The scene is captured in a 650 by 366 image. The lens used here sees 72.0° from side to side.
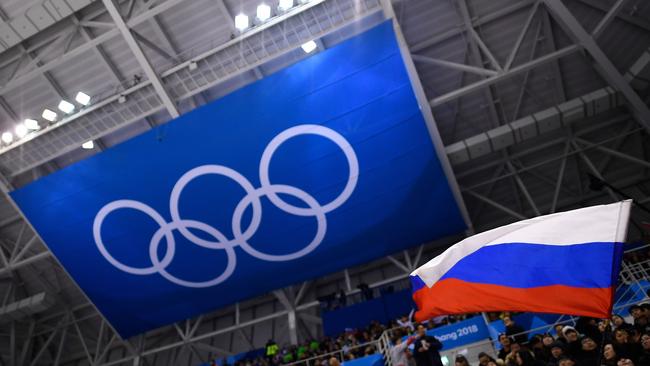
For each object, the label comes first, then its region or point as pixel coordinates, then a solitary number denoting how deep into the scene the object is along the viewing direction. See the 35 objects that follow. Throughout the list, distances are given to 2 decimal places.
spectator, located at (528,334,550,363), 7.54
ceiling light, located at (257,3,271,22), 13.50
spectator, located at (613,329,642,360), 6.32
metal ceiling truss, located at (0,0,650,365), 13.88
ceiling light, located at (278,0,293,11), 13.40
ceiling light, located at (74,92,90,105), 15.27
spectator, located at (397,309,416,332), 14.18
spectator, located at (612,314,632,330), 6.96
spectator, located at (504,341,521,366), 7.47
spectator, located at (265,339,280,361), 17.08
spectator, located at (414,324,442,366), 8.91
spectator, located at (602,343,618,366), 6.09
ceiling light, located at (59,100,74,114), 15.28
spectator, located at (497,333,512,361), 8.12
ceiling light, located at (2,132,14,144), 16.30
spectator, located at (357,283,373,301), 18.17
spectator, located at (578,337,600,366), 6.71
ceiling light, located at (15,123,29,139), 16.09
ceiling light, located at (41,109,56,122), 15.41
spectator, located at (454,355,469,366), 7.71
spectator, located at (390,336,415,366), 10.06
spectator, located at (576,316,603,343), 7.88
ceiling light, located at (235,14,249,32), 13.75
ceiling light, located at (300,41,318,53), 13.85
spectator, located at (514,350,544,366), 7.29
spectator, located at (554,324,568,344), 7.70
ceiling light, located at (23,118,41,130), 15.95
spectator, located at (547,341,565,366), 7.04
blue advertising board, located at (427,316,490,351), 11.84
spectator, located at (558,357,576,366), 5.99
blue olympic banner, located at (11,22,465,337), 14.16
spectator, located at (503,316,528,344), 9.26
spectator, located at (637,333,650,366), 6.14
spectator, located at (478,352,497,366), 7.36
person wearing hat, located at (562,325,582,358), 7.01
